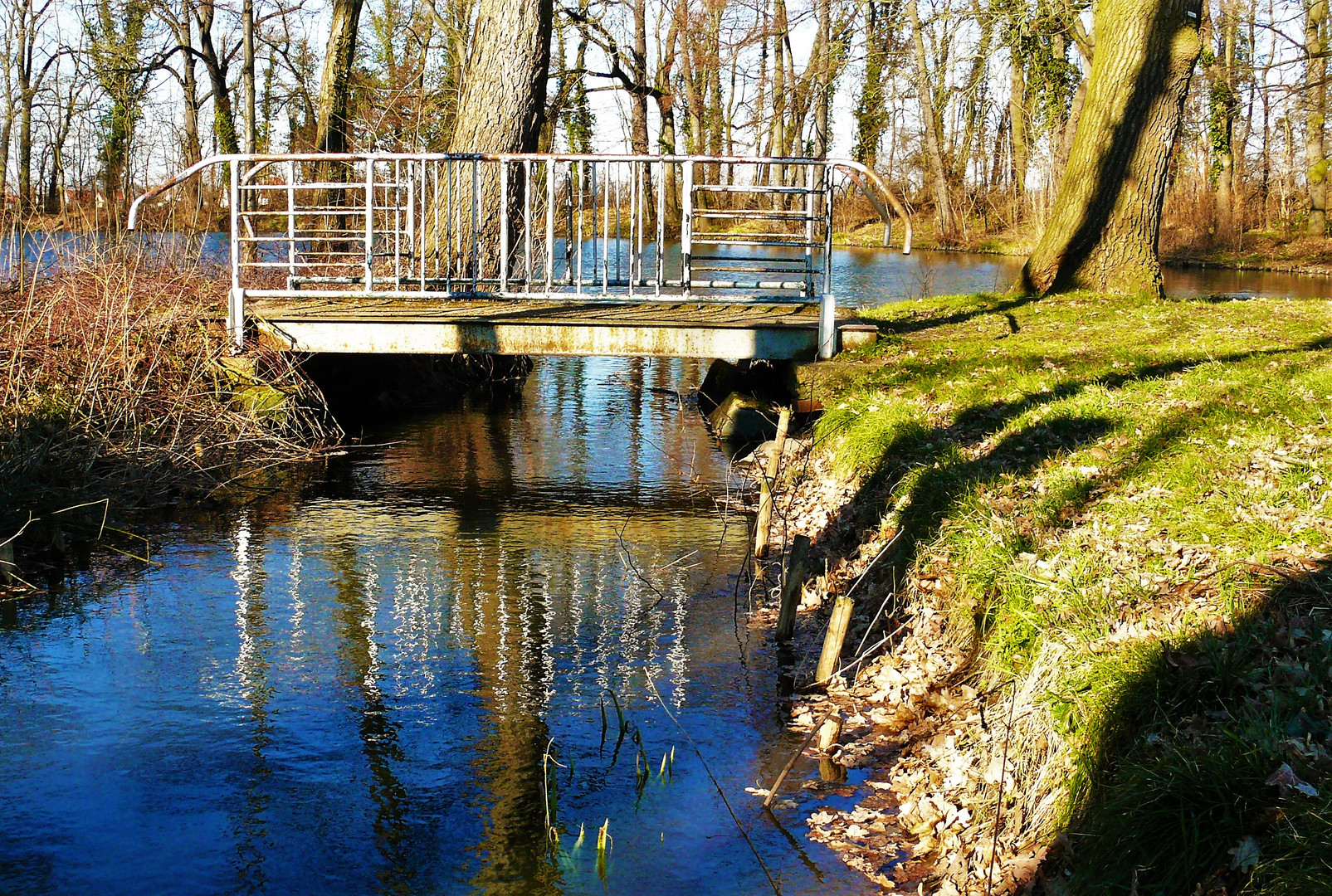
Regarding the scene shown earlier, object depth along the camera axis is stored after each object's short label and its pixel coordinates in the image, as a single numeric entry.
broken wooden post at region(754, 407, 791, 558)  7.24
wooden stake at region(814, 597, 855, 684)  5.36
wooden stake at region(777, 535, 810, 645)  5.76
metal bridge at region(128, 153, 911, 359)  10.19
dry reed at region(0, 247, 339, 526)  8.31
